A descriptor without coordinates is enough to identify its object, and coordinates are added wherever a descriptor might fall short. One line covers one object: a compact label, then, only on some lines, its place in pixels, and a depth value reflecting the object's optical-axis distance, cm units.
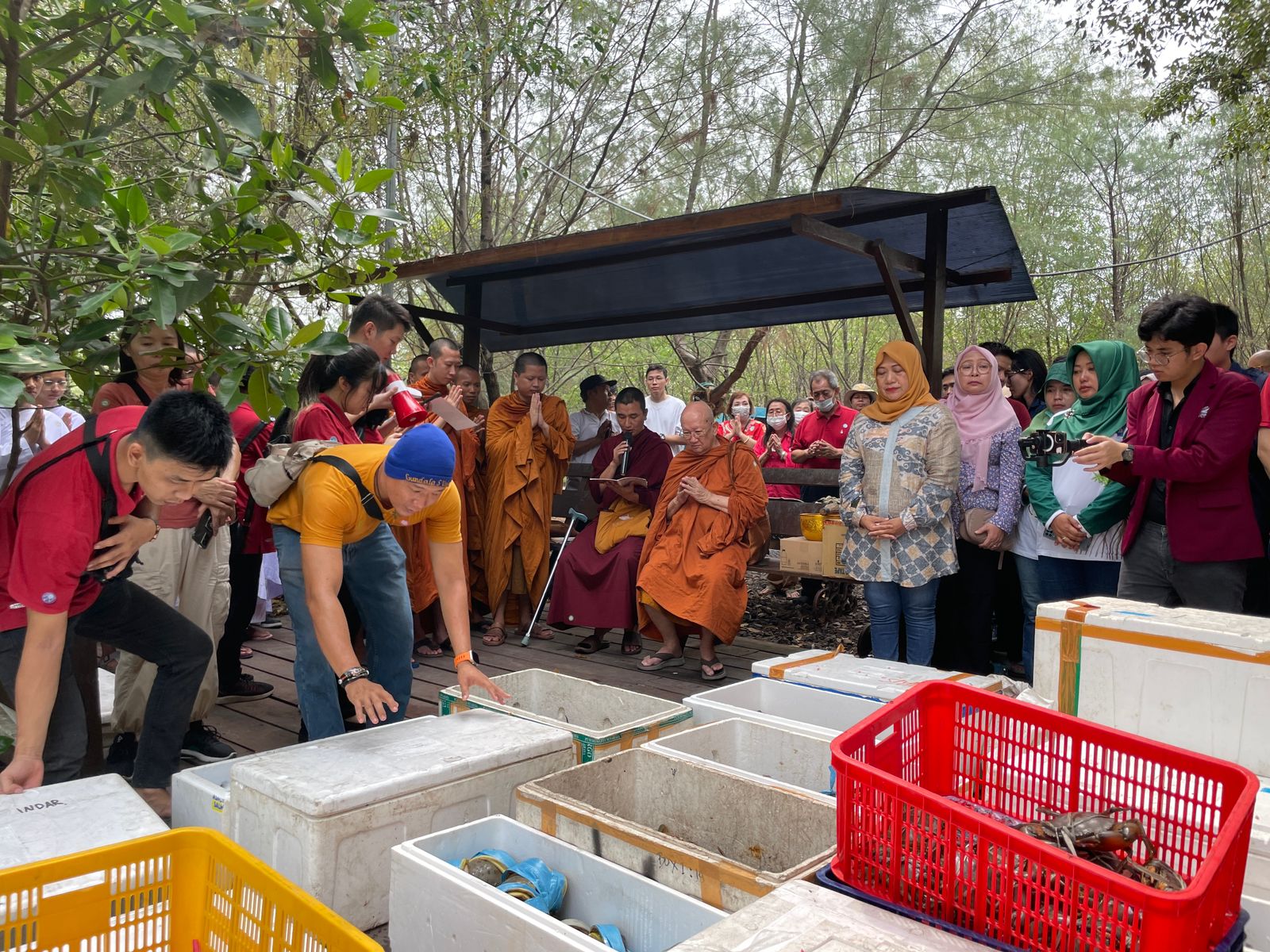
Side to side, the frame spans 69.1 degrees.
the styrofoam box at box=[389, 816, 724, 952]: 158
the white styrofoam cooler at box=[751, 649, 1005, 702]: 276
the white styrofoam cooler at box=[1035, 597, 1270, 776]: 214
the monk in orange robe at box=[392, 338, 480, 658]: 518
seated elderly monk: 482
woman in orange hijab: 400
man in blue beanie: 242
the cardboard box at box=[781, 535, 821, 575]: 535
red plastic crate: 122
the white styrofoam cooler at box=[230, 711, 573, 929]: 198
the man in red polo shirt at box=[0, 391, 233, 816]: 207
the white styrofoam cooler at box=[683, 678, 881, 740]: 268
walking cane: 564
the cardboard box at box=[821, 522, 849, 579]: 520
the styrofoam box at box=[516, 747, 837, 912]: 178
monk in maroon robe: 531
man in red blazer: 305
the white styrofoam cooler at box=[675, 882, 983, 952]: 133
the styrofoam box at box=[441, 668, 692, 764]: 254
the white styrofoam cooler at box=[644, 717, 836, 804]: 249
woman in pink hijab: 421
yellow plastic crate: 129
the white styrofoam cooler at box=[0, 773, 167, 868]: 176
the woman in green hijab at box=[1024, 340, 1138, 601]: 385
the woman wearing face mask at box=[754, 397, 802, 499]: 709
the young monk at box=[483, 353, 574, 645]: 563
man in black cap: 686
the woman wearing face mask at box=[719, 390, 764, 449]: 764
